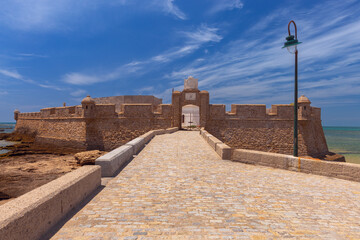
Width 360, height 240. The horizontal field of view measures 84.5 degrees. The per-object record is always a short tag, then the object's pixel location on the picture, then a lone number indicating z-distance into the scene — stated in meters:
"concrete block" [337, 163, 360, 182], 5.34
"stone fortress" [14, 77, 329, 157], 21.56
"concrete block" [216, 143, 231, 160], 7.78
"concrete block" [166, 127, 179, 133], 18.97
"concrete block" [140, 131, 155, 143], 12.47
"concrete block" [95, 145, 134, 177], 5.46
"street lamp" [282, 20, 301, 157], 7.55
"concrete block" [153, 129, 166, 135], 17.49
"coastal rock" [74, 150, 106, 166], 14.94
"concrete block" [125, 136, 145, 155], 8.87
